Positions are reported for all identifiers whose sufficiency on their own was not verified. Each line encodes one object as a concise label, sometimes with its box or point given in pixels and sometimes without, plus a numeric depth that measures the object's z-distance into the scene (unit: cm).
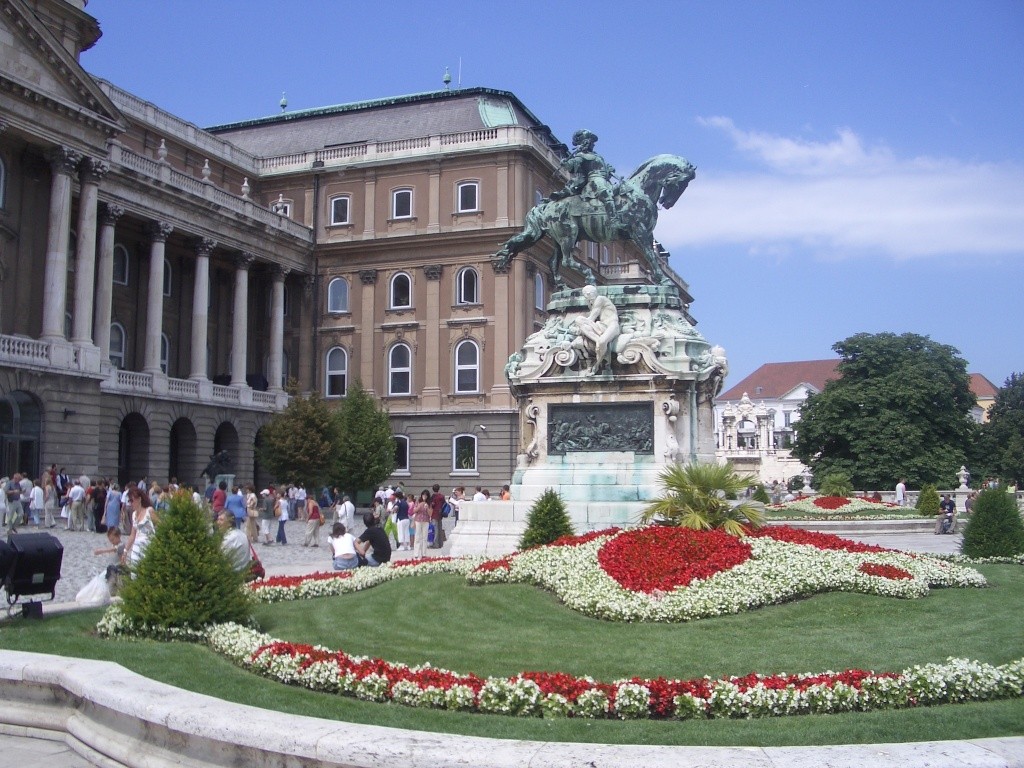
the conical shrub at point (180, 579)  999
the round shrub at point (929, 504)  3719
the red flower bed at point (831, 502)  4154
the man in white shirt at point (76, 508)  3016
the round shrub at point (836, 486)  5044
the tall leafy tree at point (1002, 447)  7219
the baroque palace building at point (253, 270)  3881
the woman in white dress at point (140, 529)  1065
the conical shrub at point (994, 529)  1842
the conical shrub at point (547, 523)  1596
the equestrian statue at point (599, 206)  2069
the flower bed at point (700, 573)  1112
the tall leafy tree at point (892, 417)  6194
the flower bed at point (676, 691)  707
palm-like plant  1394
